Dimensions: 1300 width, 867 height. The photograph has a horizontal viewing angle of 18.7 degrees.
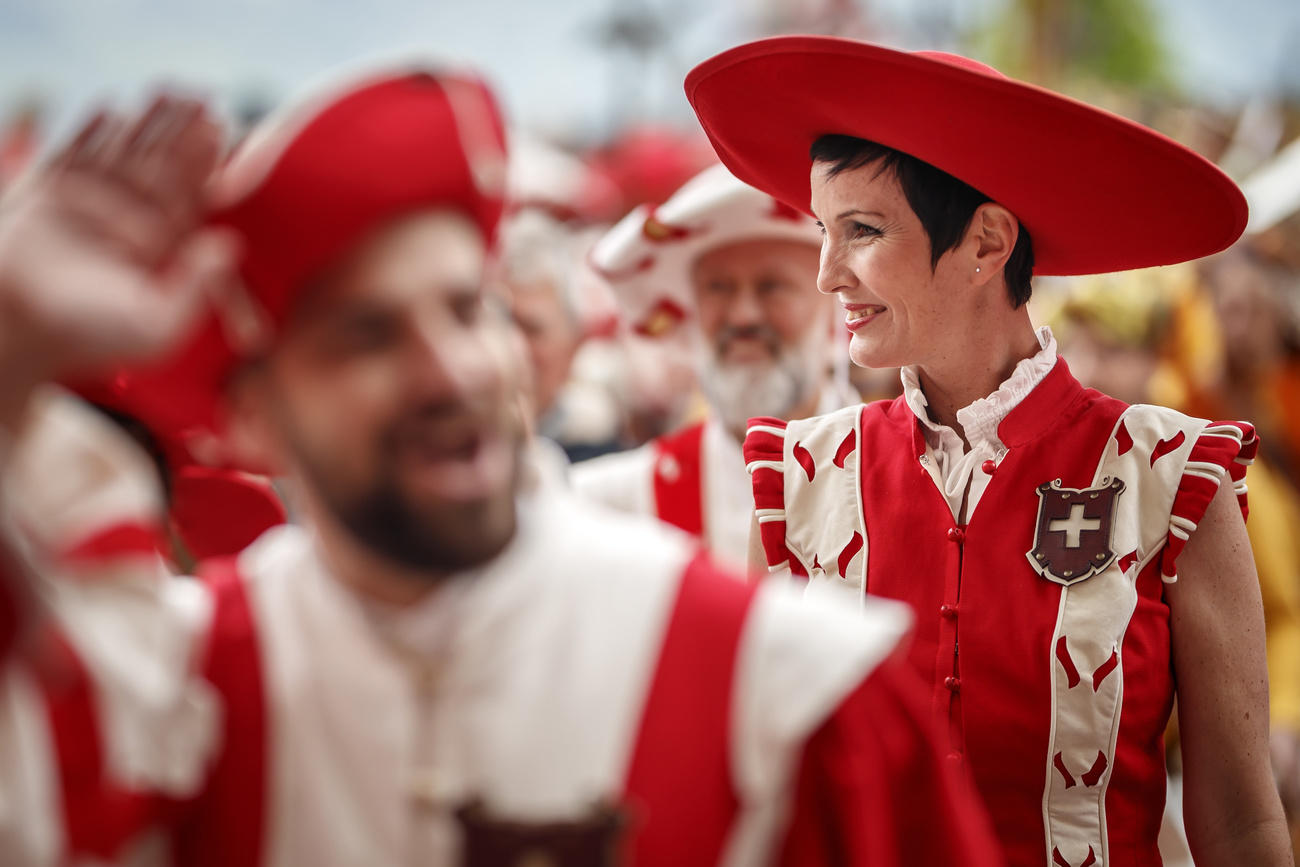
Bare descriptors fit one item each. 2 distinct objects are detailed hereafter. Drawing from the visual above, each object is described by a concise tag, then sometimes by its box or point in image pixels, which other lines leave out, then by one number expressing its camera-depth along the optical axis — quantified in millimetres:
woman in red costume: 3246
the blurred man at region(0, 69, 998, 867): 2852
